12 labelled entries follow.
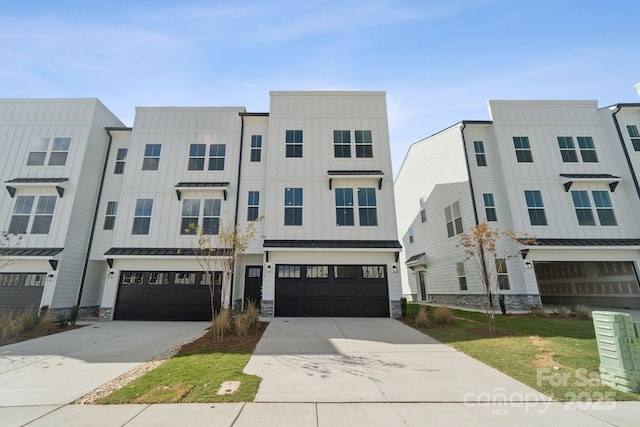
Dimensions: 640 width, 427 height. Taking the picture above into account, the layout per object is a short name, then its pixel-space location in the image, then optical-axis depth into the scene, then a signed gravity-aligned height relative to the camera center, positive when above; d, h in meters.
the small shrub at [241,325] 9.27 -1.29
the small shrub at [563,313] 12.49 -1.36
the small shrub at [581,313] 12.04 -1.32
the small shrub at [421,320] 10.79 -1.38
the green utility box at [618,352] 4.81 -1.25
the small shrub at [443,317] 11.07 -1.31
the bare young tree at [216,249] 12.82 +1.84
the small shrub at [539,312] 12.81 -1.37
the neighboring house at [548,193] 14.55 +4.99
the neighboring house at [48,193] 13.12 +4.86
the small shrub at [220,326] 9.09 -1.28
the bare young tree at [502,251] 13.82 +1.73
